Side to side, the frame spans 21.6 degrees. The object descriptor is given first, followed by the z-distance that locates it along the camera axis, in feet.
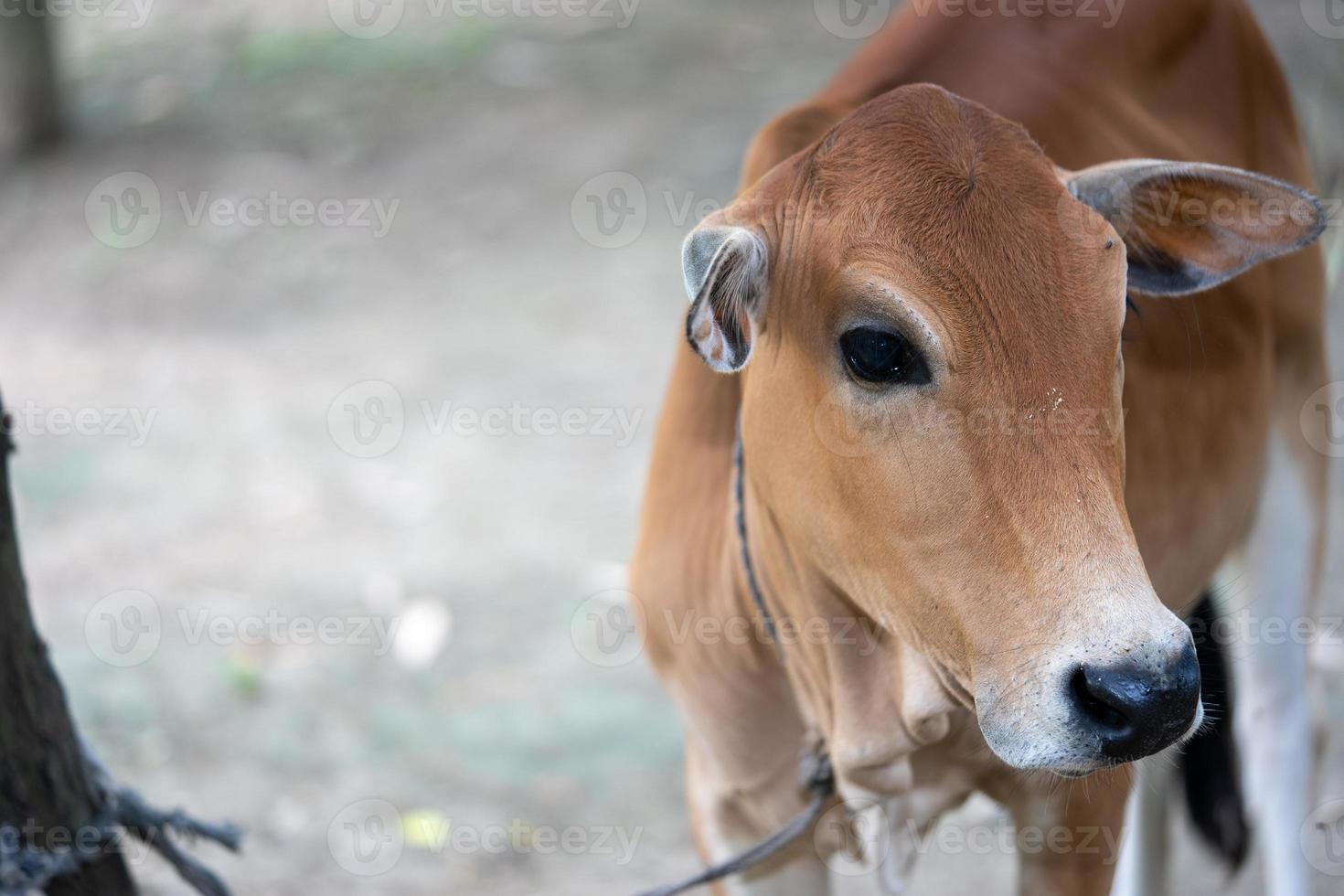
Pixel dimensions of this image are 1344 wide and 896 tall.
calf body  5.80
